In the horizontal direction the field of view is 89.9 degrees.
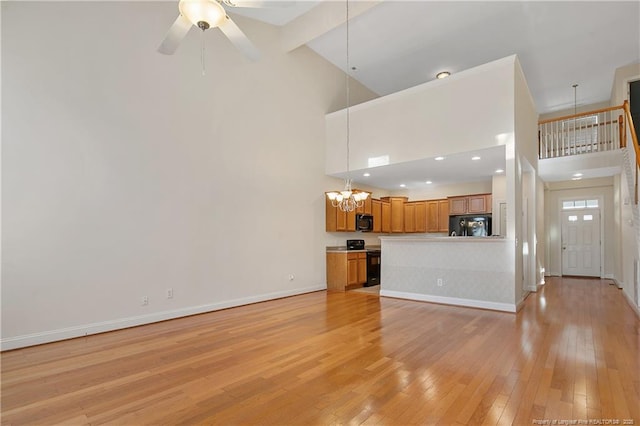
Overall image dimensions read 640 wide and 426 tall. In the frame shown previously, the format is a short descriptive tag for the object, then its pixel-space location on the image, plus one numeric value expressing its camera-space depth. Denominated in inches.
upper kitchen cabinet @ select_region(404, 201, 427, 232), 358.0
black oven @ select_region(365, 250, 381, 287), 308.2
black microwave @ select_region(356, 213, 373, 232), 311.6
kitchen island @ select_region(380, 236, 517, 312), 200.5
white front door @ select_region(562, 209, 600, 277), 356.2
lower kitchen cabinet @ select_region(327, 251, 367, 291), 277.3
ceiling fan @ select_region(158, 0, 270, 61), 98.1
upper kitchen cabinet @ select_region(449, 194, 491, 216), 315.3
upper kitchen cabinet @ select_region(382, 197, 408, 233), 365.1
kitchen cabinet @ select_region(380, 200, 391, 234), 349.9
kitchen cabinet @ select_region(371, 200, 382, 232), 334.6
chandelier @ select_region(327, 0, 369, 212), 229.3
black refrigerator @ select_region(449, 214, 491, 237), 304.6
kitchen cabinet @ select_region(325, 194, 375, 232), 288.8
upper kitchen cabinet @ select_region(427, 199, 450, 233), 343.3
